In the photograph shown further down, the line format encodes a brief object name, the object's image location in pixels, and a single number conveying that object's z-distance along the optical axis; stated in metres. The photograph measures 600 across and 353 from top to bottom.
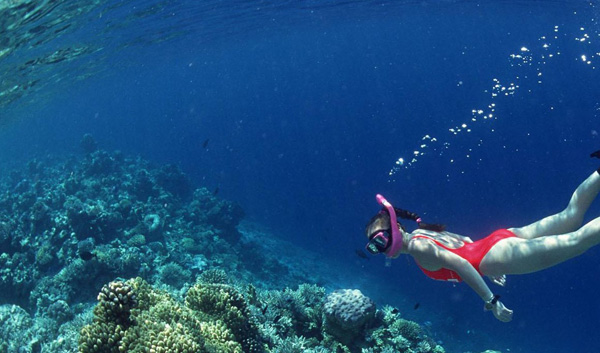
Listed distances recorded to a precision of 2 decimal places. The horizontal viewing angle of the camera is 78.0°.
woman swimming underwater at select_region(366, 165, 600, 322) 4.72
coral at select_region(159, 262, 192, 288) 13.53
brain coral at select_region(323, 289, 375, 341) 7.99
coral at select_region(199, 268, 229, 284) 9.41
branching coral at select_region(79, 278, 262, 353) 4.03
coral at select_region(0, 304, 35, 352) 8.30
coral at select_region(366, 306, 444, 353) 8.25
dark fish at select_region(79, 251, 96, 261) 10.75
